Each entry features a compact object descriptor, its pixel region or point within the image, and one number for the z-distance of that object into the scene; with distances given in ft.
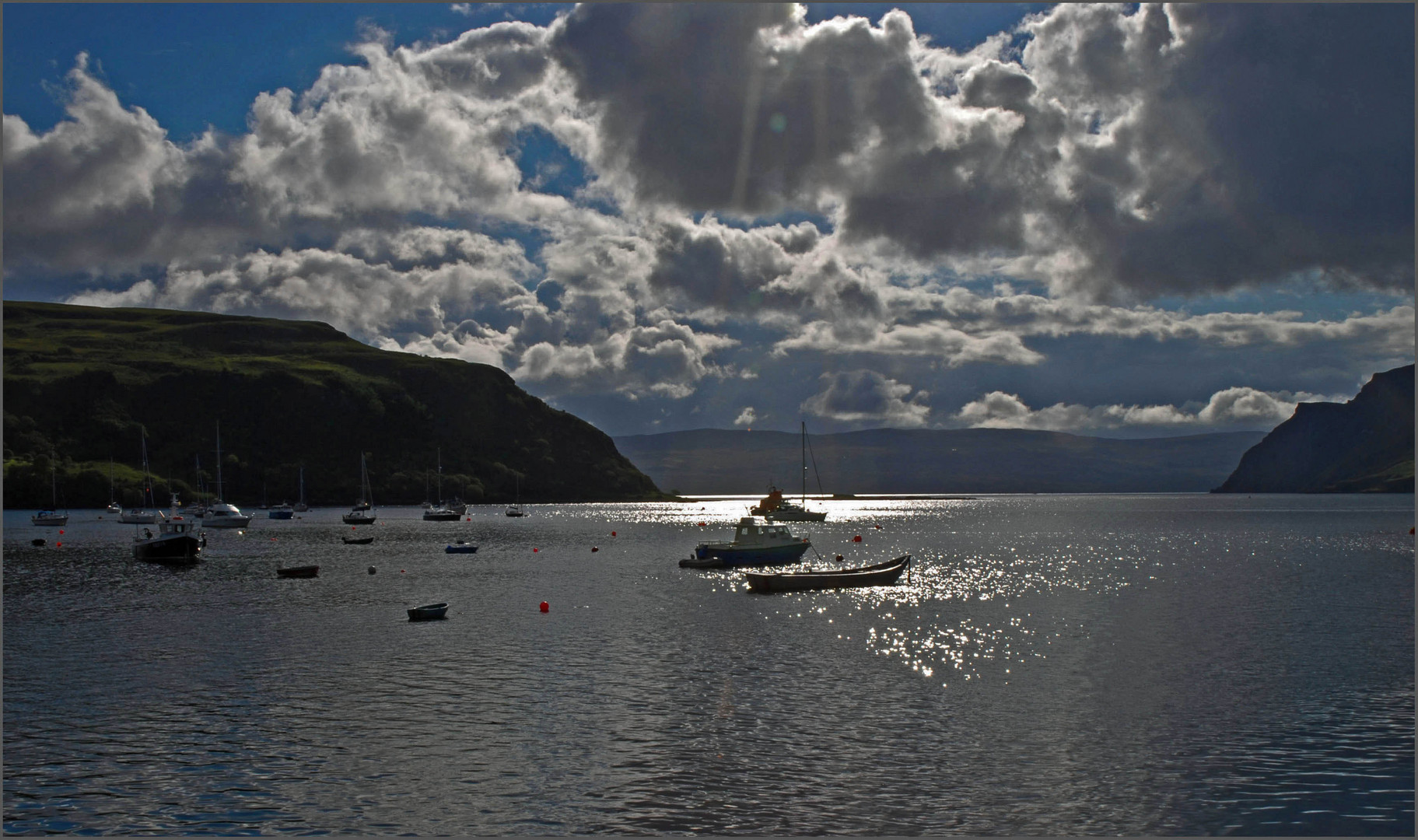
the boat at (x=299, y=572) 306.76
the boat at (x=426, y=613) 206.90
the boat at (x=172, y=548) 358.23
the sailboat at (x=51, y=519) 607.78
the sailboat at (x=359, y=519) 631.48
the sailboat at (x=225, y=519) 637.71
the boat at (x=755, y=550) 339.36
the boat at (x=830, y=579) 262.67
